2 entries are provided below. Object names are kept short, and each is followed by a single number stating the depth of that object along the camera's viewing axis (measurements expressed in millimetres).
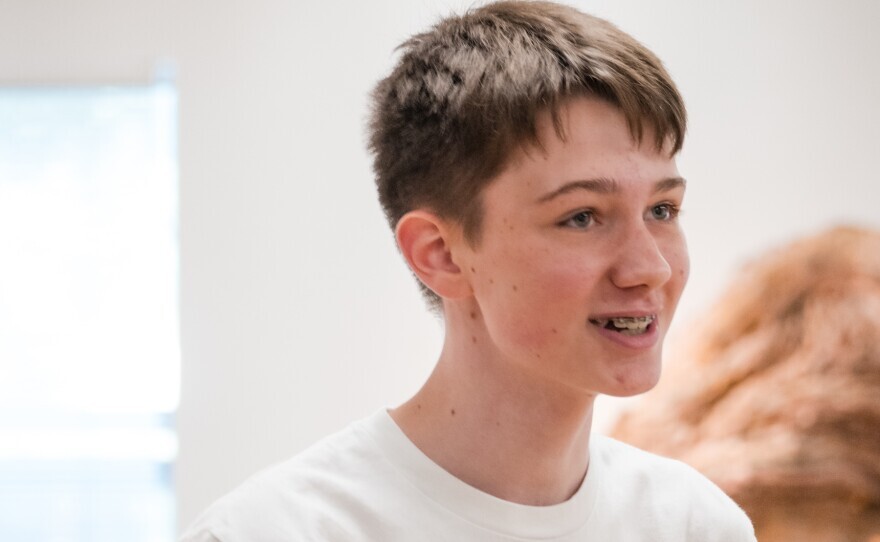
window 3970
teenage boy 1867
